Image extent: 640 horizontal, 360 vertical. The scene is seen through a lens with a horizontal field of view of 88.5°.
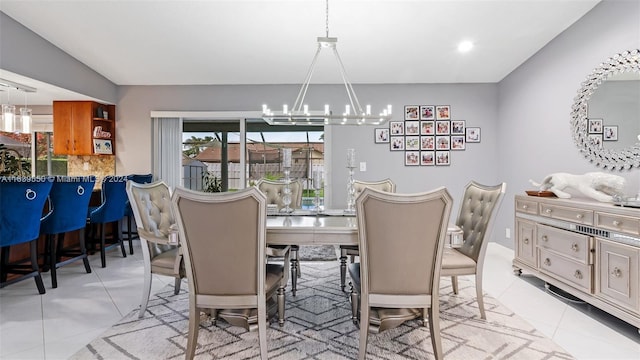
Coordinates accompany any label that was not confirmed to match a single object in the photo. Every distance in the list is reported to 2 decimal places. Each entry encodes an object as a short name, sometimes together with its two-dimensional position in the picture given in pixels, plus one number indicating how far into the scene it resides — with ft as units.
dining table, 6.51
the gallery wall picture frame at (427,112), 15.84
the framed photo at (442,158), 15.85
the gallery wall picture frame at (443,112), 15.79
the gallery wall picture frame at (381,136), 15.98
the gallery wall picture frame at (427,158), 15.89
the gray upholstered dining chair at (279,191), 11.75
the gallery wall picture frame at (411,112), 15.88
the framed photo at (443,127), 15.80
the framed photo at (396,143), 15.97
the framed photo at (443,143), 15.83
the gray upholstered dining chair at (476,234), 7.45
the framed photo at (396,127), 15.92
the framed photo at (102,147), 15.88
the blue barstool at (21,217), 8.52
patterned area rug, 6.35
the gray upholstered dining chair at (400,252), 5.45
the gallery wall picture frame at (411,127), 15.88
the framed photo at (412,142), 15.92
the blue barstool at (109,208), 12.16
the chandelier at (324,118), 8.85
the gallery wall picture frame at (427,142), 15.88
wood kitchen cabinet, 15.88
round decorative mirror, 8.50
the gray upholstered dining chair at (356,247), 9.16
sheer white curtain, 16.57
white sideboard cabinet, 6.98
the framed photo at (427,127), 15.84
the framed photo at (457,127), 15.78
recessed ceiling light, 12.44
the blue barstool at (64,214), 10.10
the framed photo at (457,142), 15.81
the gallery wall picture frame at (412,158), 15.93
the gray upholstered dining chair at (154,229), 7.54
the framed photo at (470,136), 15.79
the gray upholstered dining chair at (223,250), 5.49
